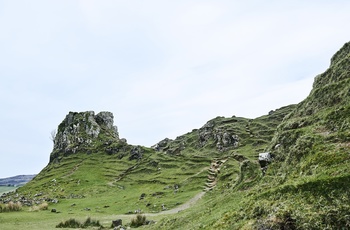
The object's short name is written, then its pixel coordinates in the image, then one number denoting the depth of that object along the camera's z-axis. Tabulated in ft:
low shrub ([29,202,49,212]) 198.86
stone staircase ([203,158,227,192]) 236.22
